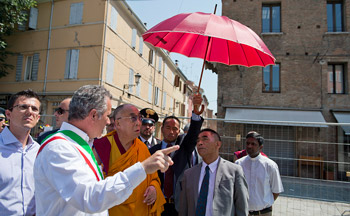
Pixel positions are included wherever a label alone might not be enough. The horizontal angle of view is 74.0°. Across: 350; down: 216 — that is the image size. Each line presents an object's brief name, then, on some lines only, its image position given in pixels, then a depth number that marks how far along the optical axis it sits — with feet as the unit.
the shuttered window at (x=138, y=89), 65.99
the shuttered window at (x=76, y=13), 52.65
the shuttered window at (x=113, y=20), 52.80
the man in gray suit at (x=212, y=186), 8.66
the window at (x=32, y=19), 55.11
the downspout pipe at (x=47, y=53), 52.85
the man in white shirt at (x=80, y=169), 4.26
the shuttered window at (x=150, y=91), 74.79
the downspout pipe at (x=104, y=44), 49.88
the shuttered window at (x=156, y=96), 80.12
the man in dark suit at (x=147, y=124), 13.23
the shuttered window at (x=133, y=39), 62.85
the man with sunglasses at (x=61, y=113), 10.04
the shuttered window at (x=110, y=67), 51.67
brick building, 42.73
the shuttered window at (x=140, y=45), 67.59
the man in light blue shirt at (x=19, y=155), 7.22
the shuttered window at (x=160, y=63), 83.56
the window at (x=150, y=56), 74.18
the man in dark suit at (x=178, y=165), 10.13
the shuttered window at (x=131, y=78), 61.67
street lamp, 52.05
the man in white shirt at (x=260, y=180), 12.92
